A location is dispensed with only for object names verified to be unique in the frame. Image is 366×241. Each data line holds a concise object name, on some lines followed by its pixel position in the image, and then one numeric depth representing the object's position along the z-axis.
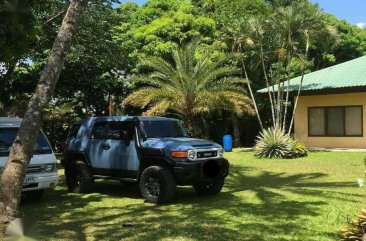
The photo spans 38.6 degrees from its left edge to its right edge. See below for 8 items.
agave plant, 20.95
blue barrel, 24.85
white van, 10.45
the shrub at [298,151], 21.05
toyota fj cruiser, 10.30
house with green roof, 24.58
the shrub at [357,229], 6.67
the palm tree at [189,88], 22.34
